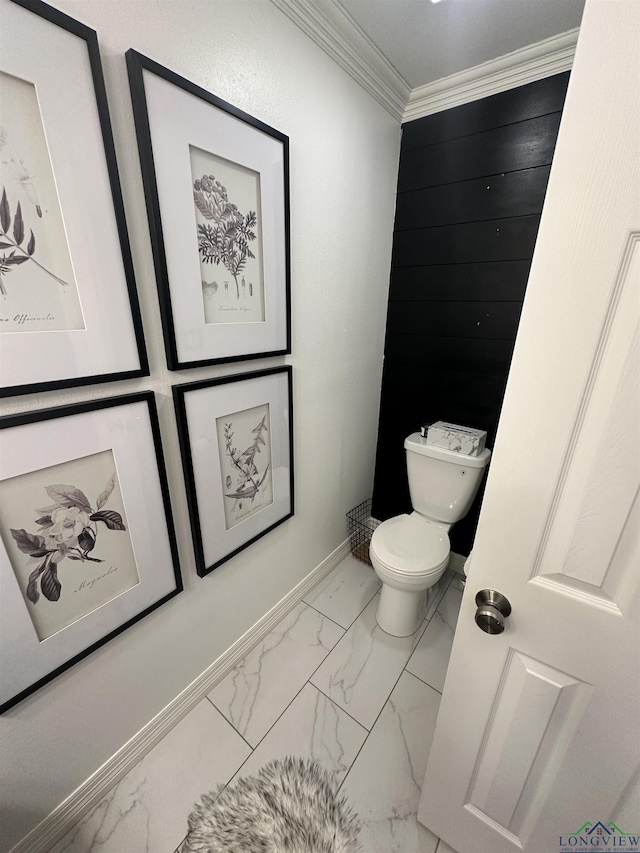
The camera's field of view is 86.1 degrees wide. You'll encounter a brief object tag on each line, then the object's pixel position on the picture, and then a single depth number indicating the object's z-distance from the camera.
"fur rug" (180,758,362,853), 1.00
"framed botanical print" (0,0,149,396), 0.64
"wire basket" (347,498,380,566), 2.13
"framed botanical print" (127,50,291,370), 0.84
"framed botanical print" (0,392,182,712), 0.77
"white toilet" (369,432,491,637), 1.48
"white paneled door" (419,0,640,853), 0.47
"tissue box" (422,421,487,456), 1.63
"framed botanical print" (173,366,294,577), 1.09
